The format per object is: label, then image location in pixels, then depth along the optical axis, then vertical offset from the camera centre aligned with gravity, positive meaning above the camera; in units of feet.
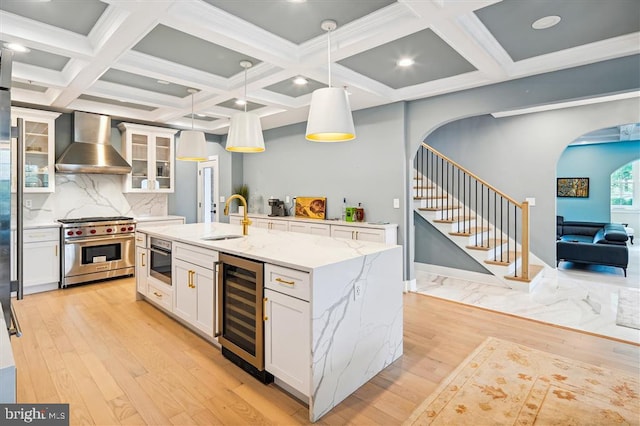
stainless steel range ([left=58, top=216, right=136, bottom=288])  15.78 -1.82
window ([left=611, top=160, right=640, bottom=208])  30.53 +2.29
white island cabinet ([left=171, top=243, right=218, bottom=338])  9.32 -2.17
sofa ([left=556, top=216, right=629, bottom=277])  17.56 -2.04
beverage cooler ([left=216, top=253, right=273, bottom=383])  7.75 -2.50
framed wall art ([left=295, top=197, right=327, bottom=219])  18.78 +0.24
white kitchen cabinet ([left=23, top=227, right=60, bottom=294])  14.82 -2.14
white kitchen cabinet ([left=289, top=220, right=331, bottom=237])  16.98 -0.85
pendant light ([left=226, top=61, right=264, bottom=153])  10.19 +2.35
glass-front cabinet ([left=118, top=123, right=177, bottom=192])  18.86 +3.12
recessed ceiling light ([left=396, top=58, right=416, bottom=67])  11.41 +5.10
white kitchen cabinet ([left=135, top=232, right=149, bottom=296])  13.00 -2.04
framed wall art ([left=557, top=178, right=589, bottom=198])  27.53 +1.97
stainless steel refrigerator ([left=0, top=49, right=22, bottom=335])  4.16 +0.29
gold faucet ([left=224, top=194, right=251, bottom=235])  11.24 -0.40
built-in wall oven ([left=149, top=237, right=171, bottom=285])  11.53 -1.71
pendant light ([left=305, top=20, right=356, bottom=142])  7.81 +2.26
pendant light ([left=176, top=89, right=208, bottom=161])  12.35 +2.36
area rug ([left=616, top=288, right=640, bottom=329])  11.59 -3.64
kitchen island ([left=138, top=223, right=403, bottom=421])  6.72 -2.28
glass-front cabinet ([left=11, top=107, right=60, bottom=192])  15.45 +2.88
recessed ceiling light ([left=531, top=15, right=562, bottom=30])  8.77 +4.98
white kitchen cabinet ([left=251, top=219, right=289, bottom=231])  19.31 -0.73
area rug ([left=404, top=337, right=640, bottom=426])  6.68 -3.99
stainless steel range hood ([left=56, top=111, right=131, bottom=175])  16.43 +3.02
